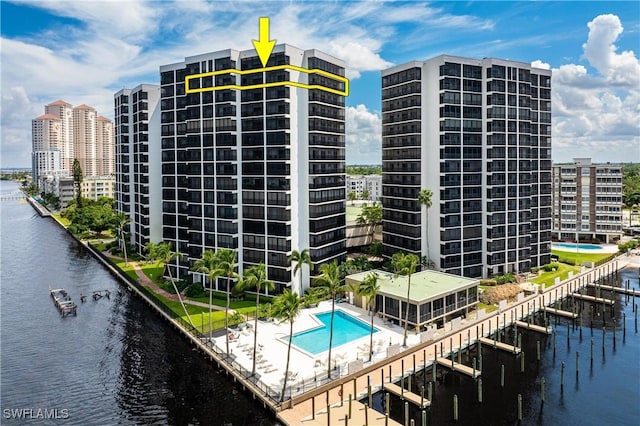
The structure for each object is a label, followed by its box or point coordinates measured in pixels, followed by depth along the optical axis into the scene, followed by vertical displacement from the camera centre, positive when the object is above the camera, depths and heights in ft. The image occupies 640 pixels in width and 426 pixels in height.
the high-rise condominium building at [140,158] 332.19 +30.02
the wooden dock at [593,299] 255.29 -62.41
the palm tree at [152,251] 255.00 -32.42
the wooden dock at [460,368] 168.66 -68.03
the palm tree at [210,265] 179.83 -29.51
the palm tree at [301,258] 180.45 -25.90
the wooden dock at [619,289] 272.92 -61.28
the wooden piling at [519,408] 142.00 -69.35
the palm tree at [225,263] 179.93 -28.25
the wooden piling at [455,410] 142.00 -70.26
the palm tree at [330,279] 161.89 -31.32
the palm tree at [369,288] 176.45 -37.58
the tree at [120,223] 345.51 -22.67
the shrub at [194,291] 251.60 -54.84
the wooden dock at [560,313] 233.76 -64.23
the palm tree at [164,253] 240.01 -31.60
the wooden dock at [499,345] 189.10 -66.44
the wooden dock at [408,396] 147.84 -69.27
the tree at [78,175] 555.69 +27.16
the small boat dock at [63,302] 246.27 -61.43
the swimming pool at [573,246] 390.42 -47.92
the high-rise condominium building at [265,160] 241.55 +20.18
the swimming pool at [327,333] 188.13 -63.21
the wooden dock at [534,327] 211.61 -65.40
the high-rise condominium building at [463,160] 275.80 +22.11
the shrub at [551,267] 309.83 -52.05
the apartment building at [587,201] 408.05 -7.51
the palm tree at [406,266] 186.50 -31.29
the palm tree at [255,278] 165.47 -31.57
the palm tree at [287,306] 143.02 -36.35
